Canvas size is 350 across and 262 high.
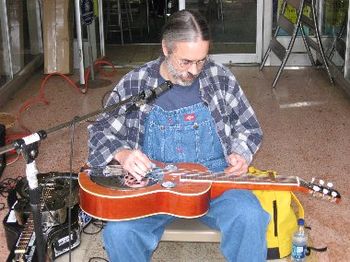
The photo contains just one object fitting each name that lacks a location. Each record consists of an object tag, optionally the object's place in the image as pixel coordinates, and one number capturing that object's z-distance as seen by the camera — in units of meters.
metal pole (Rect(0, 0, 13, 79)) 4.63
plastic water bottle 2.21
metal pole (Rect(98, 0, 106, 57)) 5.72
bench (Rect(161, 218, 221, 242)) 2.07
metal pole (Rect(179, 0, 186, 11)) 5.39
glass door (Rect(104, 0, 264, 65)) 5.53
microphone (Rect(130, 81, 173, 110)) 1.74
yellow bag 2.19
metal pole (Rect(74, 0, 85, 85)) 4.60
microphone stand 1.43
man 1.97
